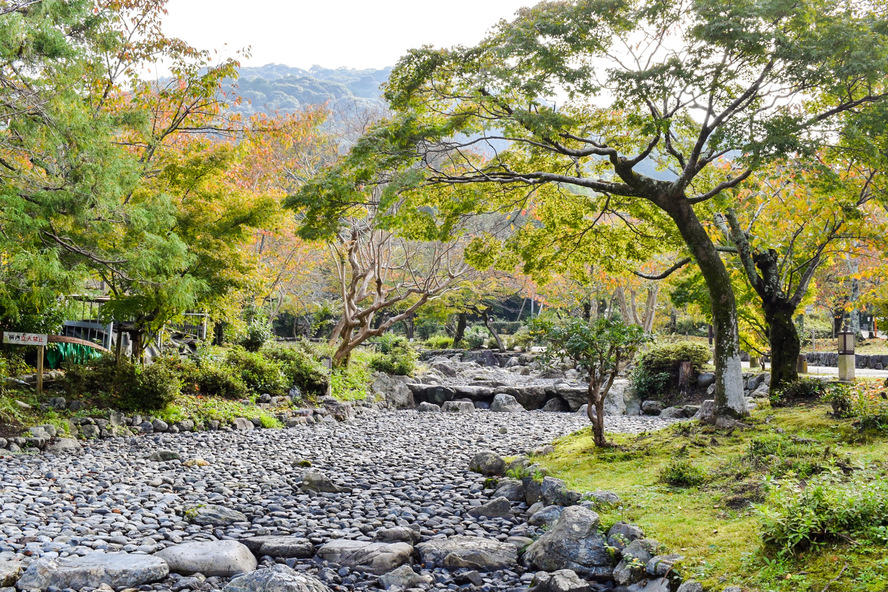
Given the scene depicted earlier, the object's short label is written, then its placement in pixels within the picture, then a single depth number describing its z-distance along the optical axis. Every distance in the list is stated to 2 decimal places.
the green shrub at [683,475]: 5.36
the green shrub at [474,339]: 30.27
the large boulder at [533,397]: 15.75
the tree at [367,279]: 15.53
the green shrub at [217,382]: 11.44
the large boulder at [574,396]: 15.26
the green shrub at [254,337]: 14.41
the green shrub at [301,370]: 13.63
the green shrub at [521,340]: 28.82
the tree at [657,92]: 6.51
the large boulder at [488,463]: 7.32
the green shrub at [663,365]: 14.19
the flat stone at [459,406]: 14.97
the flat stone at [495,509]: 5.67
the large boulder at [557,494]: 5.39
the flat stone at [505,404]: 15.16
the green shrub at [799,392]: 8.89
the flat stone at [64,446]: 7.50
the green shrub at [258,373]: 12.57
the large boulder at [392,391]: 15.65
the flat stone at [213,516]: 5.23
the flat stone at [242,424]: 10.28
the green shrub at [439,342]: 32.06
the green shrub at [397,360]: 17.31
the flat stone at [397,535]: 4.84
